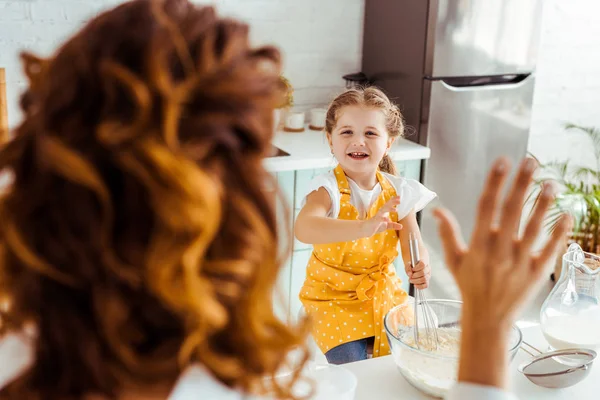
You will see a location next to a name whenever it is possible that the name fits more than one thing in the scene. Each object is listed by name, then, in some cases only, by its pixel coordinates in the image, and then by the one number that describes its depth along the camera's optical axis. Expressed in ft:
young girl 6.17
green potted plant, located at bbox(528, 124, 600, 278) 10.36
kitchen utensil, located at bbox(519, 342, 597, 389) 4.10
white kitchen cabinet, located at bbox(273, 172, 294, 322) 8.42
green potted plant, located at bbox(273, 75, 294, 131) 8.87
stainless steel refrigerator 9.21
